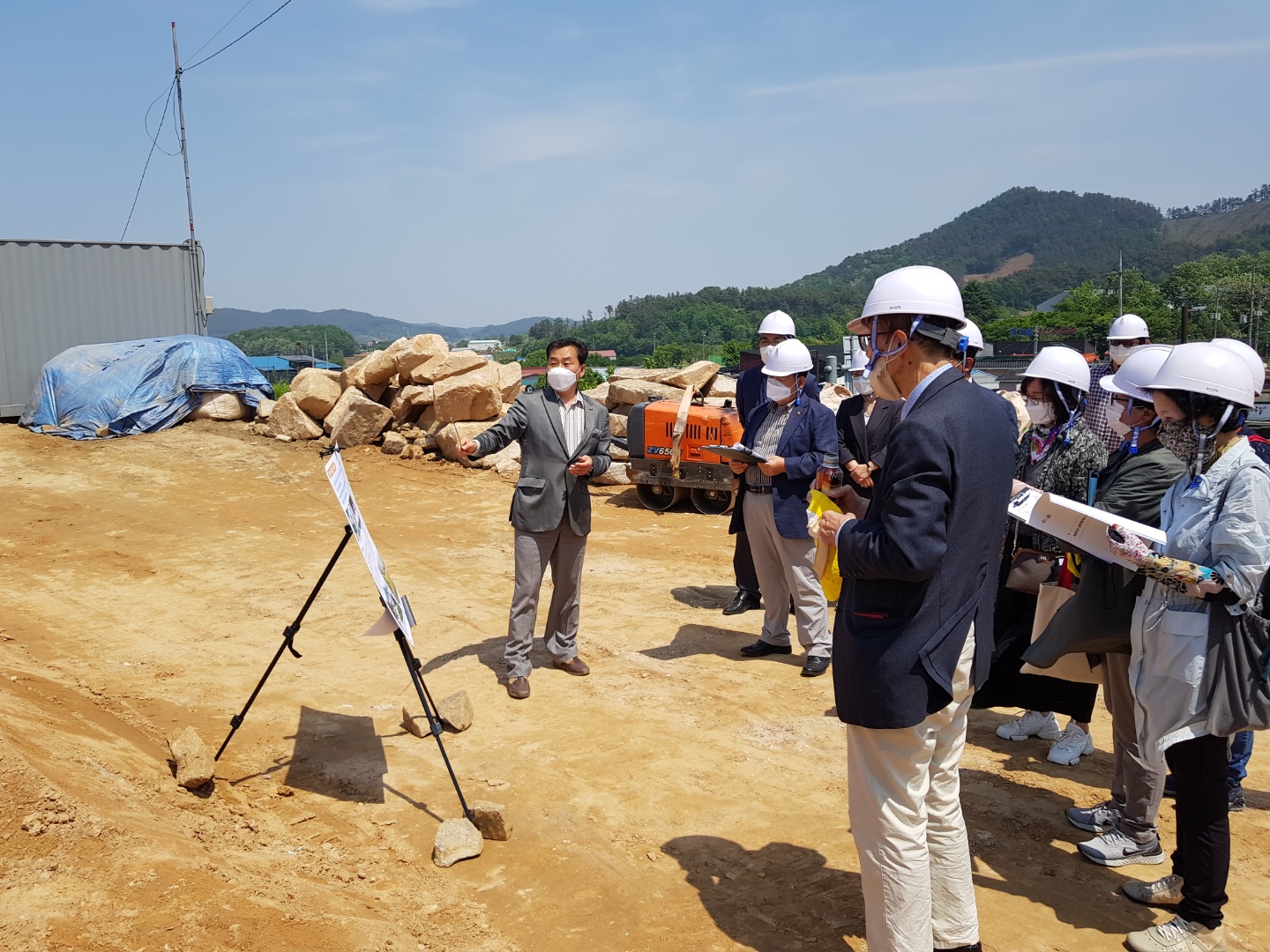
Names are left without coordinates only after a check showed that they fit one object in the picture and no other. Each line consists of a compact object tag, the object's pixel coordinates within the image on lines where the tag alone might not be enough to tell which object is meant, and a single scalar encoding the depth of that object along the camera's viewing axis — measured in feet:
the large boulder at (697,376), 46.73
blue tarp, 49.52
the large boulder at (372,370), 50.49
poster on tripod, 14.03
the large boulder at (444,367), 48.60
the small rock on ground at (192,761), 15.01
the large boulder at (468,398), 47.26
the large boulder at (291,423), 50.03
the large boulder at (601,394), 48.84
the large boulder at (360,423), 49.57
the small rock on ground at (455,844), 13.37
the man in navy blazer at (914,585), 9.13
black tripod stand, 14.64
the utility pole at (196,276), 58.95
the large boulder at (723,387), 47.35
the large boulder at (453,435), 46.32
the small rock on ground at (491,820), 13.94
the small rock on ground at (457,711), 17.83
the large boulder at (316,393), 50.60
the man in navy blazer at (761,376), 23.18
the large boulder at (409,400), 48.73
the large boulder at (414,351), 49.67
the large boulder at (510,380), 50.72
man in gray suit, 19.69
